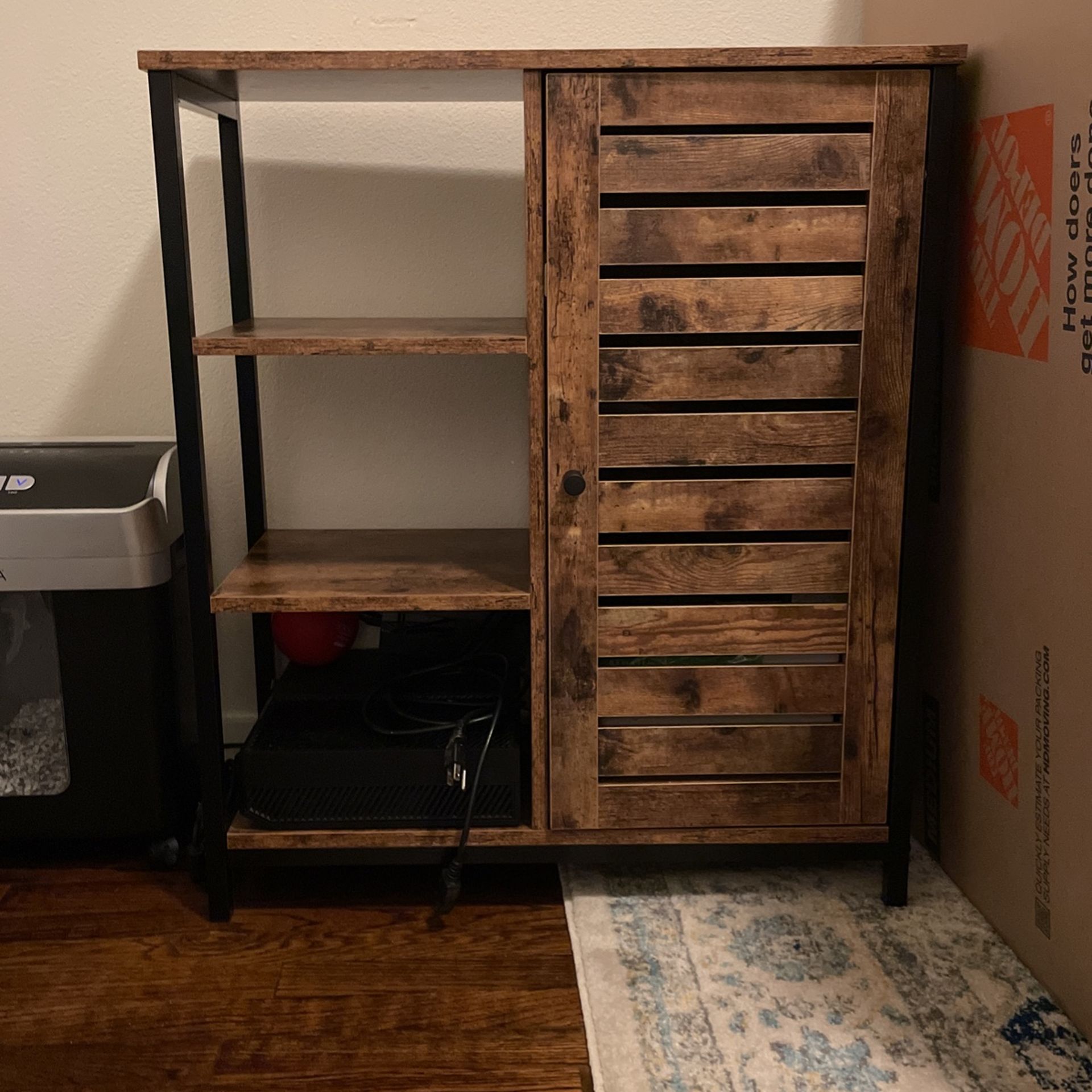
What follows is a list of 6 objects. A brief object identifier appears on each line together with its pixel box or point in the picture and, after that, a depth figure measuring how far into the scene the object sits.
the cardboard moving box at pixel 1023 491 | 1.44
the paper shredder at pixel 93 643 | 1.75
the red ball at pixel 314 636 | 1.99
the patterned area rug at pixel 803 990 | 1.42
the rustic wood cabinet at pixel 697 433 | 1.53
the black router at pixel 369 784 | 1.74
